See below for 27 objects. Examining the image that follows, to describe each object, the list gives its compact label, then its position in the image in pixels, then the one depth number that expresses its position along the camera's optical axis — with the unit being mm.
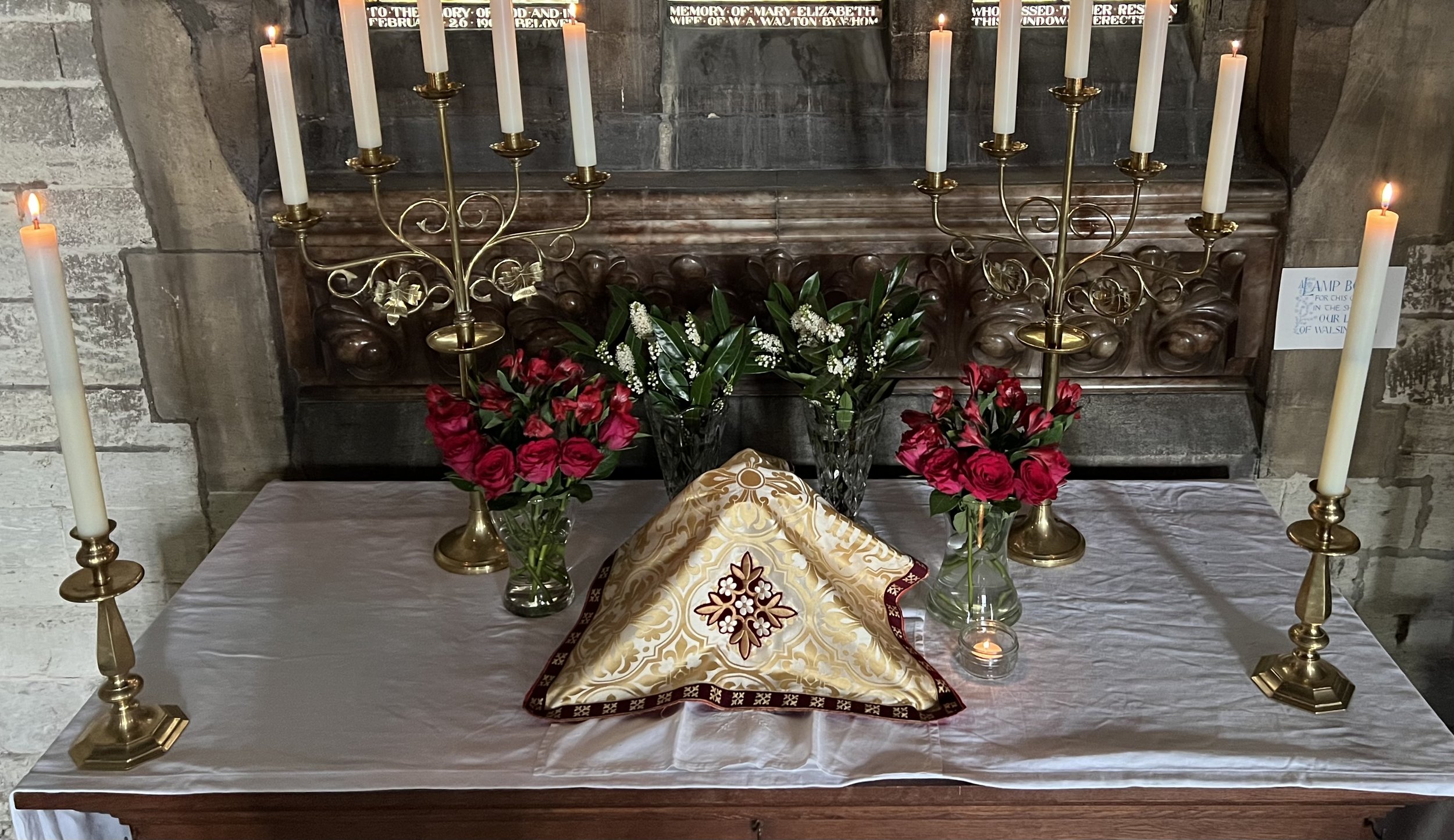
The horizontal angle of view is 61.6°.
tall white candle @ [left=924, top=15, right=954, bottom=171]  1476
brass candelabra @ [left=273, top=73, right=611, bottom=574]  1428
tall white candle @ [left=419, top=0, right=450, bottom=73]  1371
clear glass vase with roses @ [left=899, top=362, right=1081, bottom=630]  1359
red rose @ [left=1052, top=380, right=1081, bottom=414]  1486
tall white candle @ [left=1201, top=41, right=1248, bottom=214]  1369
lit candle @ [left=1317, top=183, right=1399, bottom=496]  1219
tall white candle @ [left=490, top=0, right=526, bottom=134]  1394
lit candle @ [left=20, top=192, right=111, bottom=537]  1176
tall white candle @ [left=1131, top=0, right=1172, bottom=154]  1376
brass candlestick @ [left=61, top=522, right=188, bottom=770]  1269
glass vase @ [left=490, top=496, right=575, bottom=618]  1458
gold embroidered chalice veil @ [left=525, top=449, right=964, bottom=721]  1332
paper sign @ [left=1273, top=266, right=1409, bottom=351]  1816
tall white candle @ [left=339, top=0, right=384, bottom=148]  1378
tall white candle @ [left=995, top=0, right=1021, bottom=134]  1447
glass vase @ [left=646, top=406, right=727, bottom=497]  1598
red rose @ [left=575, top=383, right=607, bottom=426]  1419
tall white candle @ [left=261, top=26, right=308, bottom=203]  1371
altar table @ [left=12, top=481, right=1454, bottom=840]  1243
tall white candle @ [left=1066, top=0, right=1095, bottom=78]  1402
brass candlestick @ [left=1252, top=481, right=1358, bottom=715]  1313
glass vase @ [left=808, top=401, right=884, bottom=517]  1582
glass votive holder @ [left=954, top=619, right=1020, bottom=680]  1377
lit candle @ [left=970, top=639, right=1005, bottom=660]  1380
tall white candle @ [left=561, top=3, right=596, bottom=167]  1420
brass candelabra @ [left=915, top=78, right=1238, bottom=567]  1446
